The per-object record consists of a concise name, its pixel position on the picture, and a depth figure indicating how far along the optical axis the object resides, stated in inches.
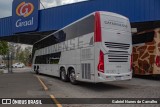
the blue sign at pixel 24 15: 574.0
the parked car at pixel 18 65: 1435.9
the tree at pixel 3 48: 963.7
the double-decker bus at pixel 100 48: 247.8
